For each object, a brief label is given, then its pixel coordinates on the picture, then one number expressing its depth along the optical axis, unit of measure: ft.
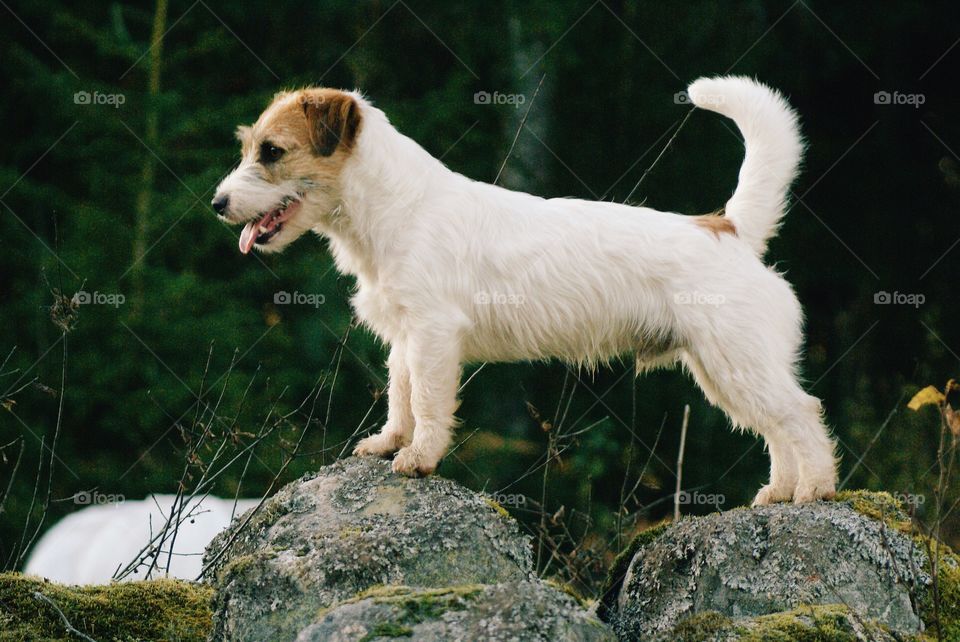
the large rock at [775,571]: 32.14
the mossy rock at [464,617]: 25.27
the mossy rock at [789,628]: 28.53
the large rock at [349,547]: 30.89
